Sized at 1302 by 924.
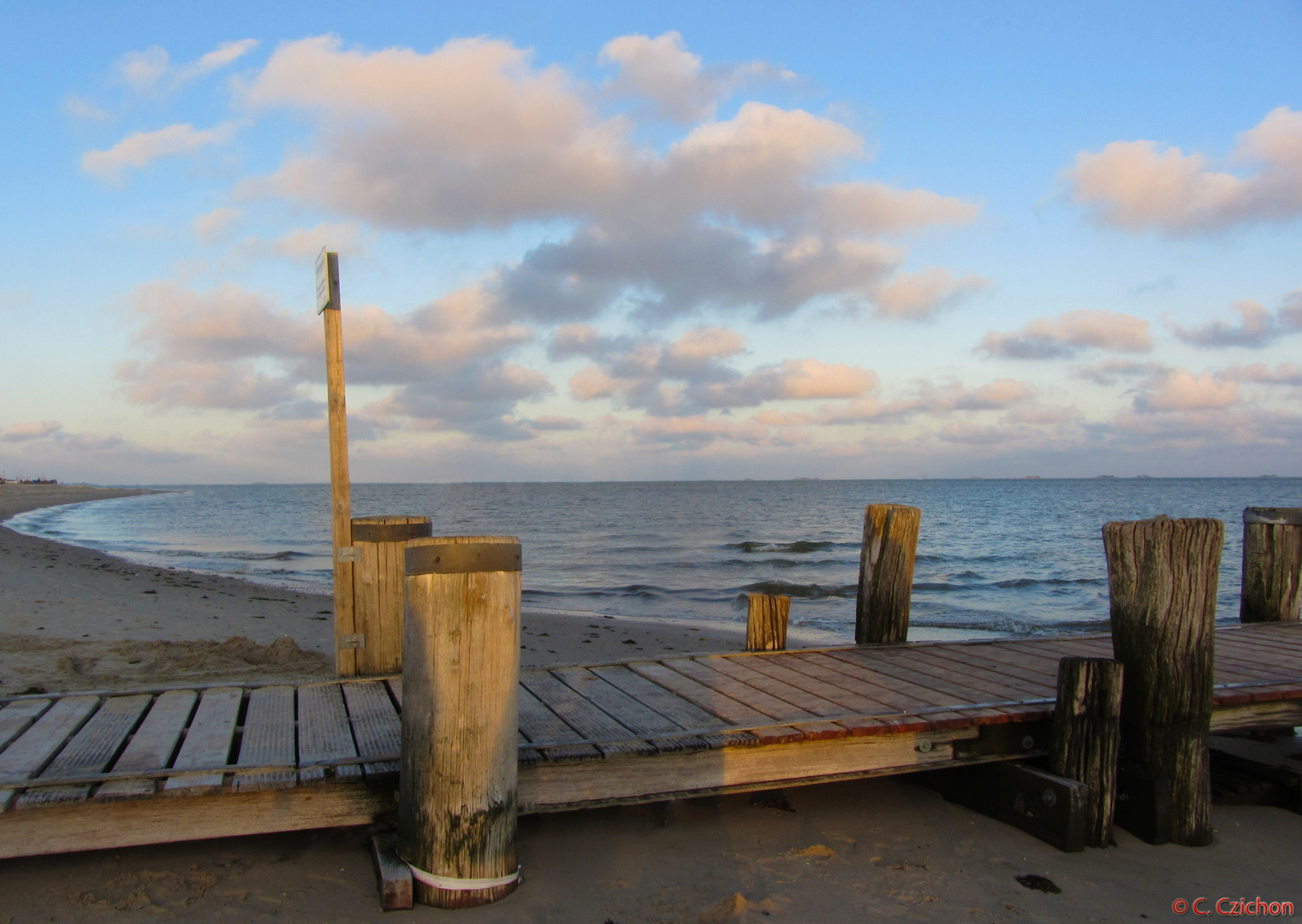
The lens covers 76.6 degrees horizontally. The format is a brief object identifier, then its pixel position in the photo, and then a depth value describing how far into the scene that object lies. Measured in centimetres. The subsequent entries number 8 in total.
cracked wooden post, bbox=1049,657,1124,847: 435
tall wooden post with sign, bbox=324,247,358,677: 514
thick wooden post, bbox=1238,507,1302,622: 761
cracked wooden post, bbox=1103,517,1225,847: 441
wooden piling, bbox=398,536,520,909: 322
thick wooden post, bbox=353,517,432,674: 518
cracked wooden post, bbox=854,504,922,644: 640
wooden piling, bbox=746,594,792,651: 605
